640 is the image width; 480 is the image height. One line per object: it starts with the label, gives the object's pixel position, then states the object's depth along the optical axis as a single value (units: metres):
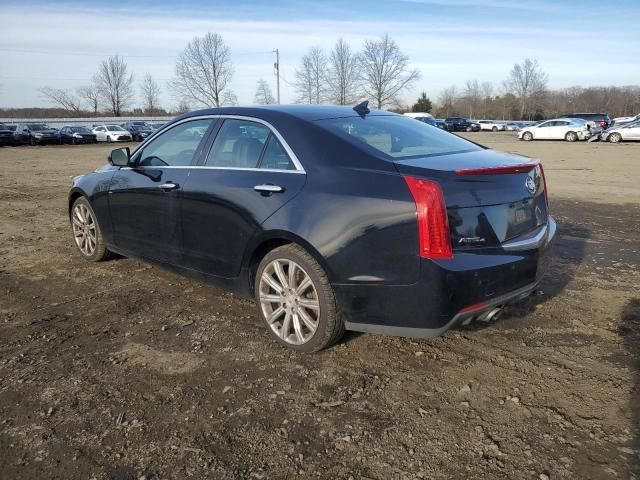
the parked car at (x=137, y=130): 44.09
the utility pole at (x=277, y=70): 55.06
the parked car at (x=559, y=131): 34.41
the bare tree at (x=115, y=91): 81.50
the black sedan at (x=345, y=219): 2.90
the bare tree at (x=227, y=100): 61.72
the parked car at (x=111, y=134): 42.78
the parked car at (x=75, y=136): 41.23
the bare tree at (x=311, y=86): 63.09
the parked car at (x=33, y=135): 38.53
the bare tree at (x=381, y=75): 64.19
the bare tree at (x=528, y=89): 88.69
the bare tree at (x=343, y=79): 63.16
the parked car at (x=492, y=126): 62.91
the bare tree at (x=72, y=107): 88.78
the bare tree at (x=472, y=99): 97.05
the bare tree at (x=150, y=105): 86.00
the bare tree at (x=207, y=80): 61.69
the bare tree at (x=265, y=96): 61.69
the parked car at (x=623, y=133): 30.19
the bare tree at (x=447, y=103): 88.55
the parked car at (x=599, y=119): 37.47
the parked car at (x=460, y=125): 55.98
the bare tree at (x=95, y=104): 85.20
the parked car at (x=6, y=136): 37.38
